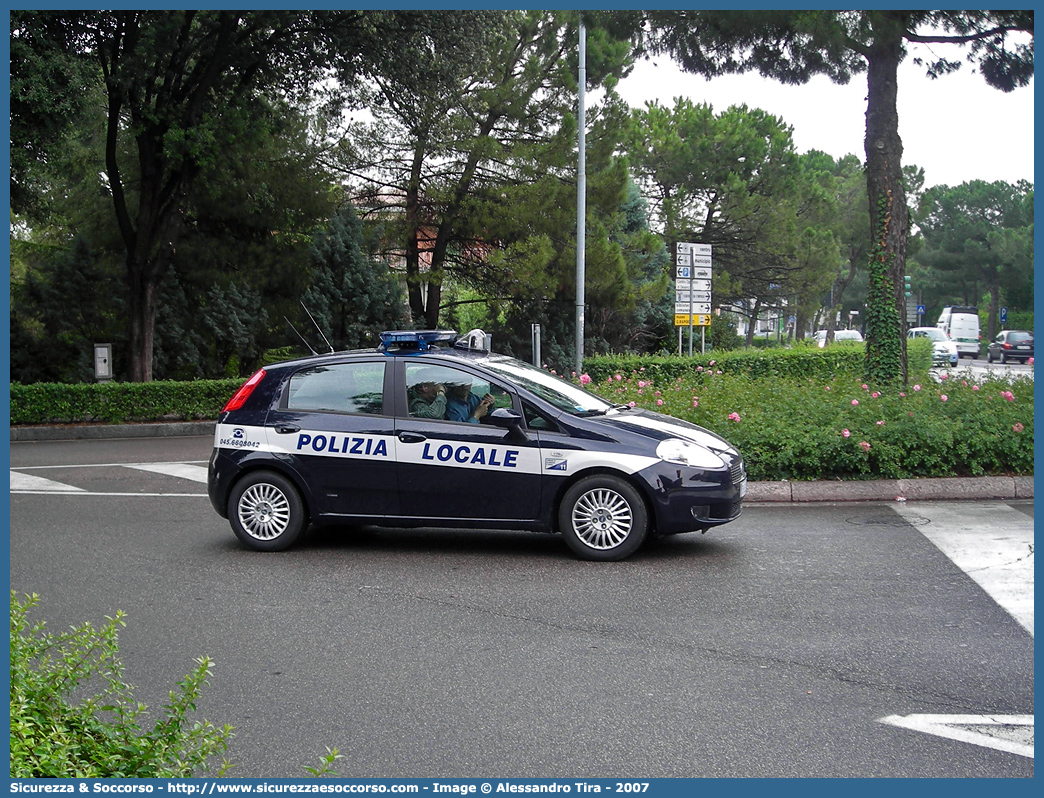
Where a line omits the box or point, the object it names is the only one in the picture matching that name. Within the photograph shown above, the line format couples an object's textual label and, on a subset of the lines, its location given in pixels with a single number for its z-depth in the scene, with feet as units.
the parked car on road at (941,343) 134.41
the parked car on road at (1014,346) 173.68
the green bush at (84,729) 9.45
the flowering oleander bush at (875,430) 33.42
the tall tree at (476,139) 83.30
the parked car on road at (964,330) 200.44
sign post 63.75
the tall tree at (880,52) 42.78
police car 24.84
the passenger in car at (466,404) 25.90
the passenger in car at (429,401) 26.17
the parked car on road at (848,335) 182.55
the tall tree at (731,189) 141.90
